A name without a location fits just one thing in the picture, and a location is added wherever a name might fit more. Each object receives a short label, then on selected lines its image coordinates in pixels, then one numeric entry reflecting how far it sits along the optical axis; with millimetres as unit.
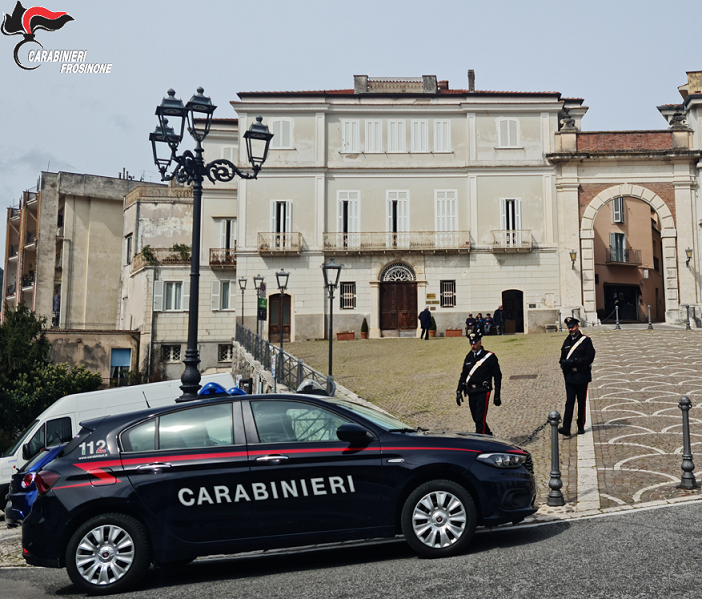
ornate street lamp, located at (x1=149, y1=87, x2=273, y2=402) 9891
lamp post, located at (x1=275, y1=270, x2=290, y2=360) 21219
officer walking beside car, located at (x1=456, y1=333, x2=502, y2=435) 9742
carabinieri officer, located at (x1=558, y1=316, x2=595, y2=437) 10547
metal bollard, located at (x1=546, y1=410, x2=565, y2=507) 7129
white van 14422
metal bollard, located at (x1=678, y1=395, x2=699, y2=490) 7508
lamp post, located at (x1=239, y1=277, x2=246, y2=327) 34500
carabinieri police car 5305
